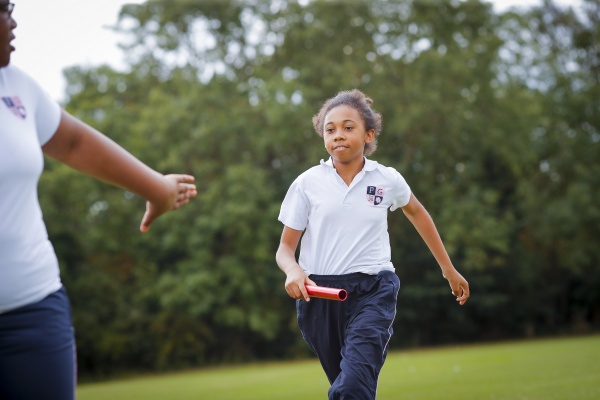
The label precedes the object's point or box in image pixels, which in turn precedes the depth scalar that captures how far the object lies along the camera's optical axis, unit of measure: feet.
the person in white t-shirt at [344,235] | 18.60
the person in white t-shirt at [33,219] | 9.26
